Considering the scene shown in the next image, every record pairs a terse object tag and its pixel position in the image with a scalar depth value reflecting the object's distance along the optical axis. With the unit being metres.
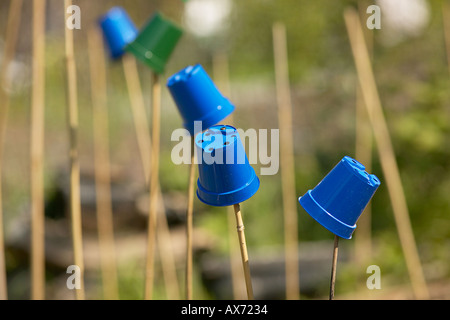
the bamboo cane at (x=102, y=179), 1.54
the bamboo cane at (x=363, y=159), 1.77
